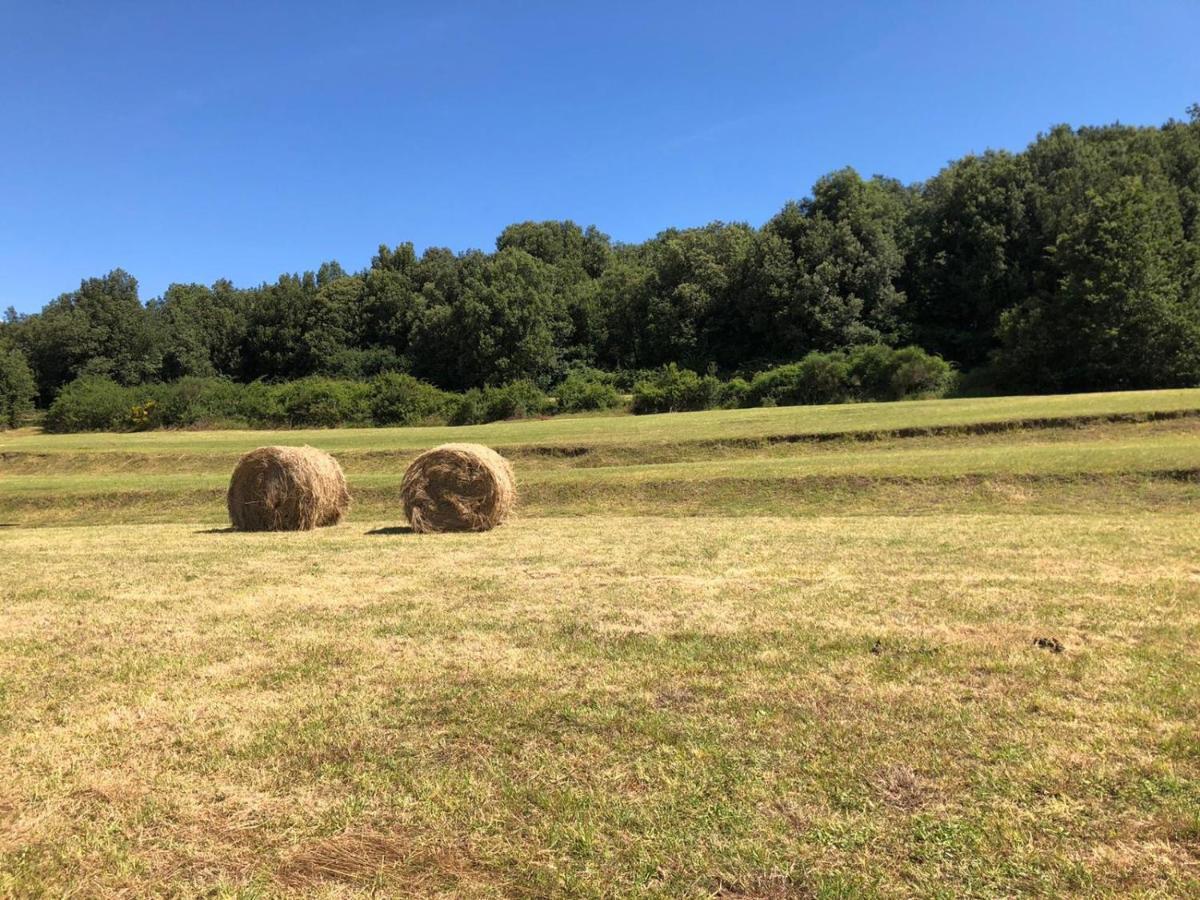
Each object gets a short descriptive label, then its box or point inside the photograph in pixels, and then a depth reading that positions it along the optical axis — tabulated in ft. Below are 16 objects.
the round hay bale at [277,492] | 48.96
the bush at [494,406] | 155.22
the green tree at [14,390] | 210.38
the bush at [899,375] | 137.28
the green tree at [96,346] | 248.32
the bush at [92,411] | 179.93
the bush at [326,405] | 161.68
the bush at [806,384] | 142.41
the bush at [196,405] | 174.09
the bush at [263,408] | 165.68
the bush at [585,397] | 161.38
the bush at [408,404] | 159.33
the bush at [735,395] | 149.69
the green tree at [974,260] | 195.11
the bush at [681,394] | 150.20
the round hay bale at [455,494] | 46.68
